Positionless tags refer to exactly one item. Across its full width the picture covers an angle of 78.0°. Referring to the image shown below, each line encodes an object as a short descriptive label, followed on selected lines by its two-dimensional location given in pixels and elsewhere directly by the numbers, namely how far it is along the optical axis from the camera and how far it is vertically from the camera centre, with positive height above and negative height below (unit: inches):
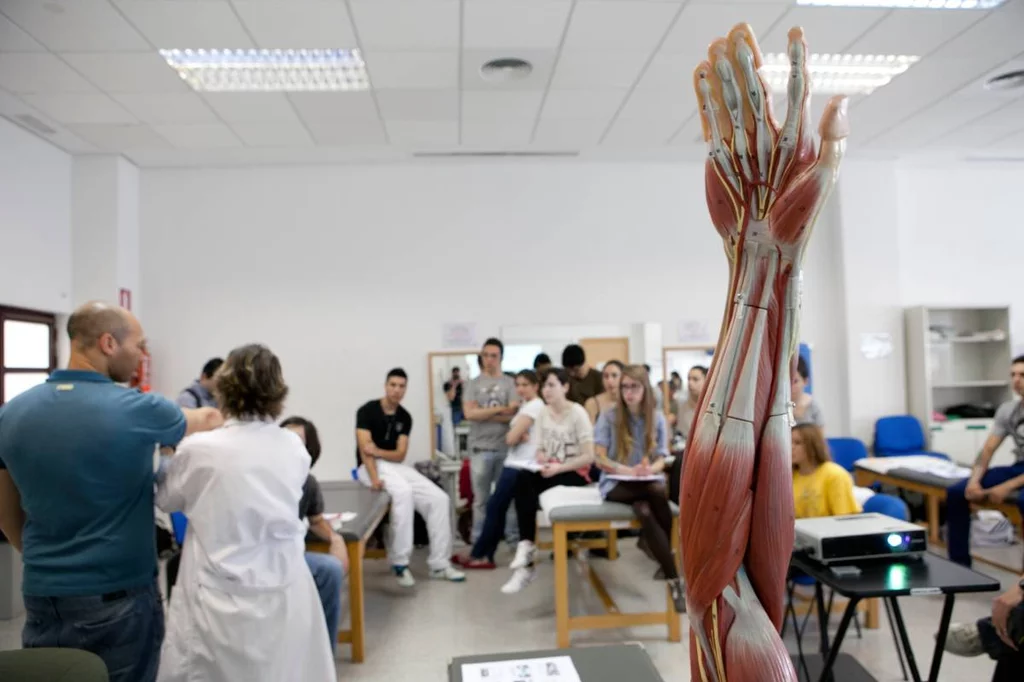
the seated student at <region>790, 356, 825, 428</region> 144.9 -13.9
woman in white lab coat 68.4 -20.2
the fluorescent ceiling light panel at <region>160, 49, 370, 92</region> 146.3 +71.3
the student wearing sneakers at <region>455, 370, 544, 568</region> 164.9 -31.0
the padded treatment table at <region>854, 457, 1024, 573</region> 147.9 -35.1
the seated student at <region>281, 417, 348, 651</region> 99.7 -32.0
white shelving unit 221.8 -6.4
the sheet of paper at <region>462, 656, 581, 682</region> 58.2 -29.3
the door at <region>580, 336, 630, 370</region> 226.8 +2.9
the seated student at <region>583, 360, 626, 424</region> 185.0 -7.0
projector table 79.7 -30.0
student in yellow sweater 109.2 -22.2
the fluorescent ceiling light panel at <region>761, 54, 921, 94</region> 155.9 +72.3
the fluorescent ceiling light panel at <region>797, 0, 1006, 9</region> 127.4 +70.7
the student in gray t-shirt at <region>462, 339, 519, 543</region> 187.5 -17.8
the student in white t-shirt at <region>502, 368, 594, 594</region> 158.2 -22.8
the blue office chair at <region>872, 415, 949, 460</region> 218.8 -29.4
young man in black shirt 159.5 -31.1
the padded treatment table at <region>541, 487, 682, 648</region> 122.6 -35.9
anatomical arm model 34.1 -1.4
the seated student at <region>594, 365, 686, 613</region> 126.3 -21.7
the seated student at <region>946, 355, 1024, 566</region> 148.5 -30.1
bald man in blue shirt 64.0 -12.6
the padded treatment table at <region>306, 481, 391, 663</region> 113.1 -31.8
